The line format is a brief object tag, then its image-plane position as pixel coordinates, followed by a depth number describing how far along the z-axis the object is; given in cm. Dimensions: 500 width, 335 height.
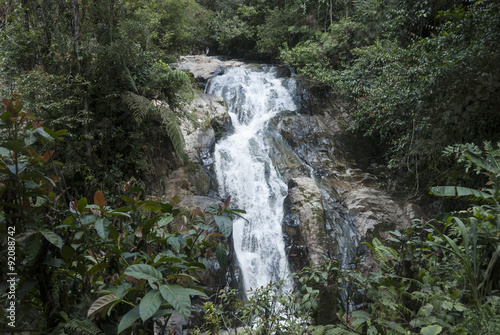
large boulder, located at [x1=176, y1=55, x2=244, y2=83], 1229
